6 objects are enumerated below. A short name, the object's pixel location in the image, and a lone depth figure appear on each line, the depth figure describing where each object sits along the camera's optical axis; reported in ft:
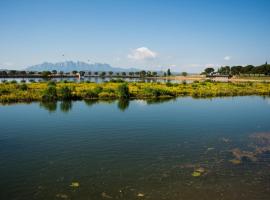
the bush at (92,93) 151.84
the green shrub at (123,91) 153.89
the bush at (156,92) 165.37
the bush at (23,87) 169.00
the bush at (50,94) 139.54
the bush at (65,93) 144.89
